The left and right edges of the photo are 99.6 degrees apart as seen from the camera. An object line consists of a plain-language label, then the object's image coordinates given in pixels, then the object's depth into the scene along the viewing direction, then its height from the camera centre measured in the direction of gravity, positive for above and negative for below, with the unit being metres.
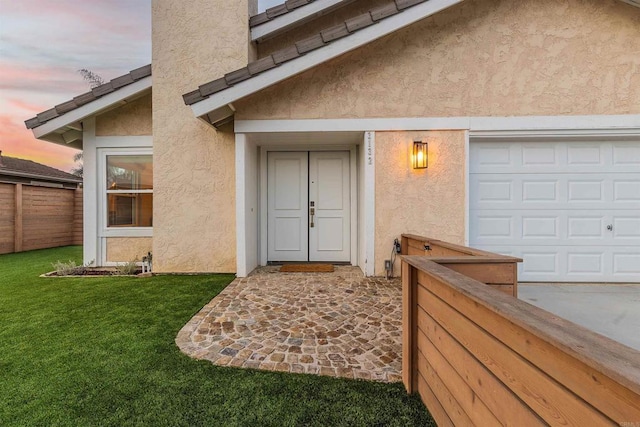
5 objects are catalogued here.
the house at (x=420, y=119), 4.35 +1.56
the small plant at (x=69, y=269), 5.10 -1.15
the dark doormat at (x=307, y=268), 5.09 -1.12
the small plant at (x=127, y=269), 5.16 -1.16
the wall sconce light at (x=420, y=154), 4.54 +0.95
